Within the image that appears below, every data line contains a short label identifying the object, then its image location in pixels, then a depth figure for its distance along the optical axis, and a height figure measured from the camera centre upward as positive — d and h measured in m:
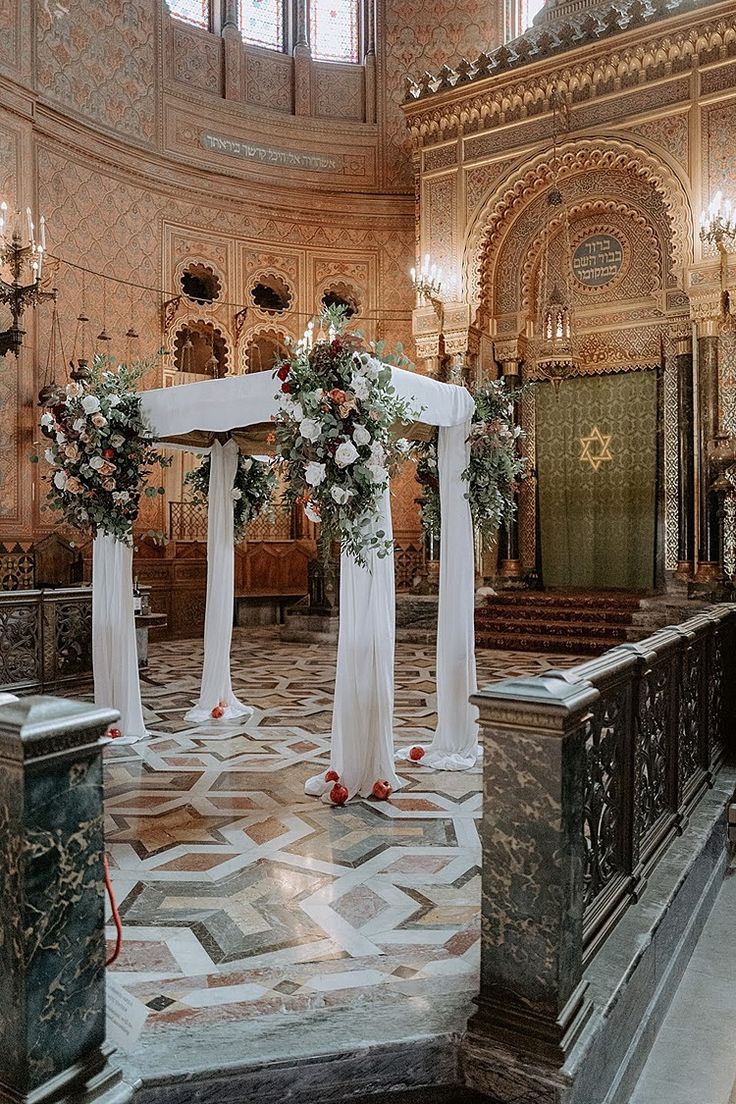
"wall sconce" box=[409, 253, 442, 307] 12.12 +3.85
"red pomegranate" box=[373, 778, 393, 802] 4.38 -1.33
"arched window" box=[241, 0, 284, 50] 13.26 +8.49
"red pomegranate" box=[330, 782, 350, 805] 4.27 -1.32
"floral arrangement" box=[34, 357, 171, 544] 5.78 +0.63
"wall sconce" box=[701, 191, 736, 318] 9.91 +3.77
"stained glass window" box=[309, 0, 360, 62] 13.75 +8.64
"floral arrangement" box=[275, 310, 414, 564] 4.19 +0.57
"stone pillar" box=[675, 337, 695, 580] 10.78 +0.98
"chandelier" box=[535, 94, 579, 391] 9.24 +3.61
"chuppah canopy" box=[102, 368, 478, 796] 4.51 -0.36
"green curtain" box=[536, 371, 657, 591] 11.82 +0.89
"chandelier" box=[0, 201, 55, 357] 7.96 +2.76
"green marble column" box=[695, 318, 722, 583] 10.33 +1.29
